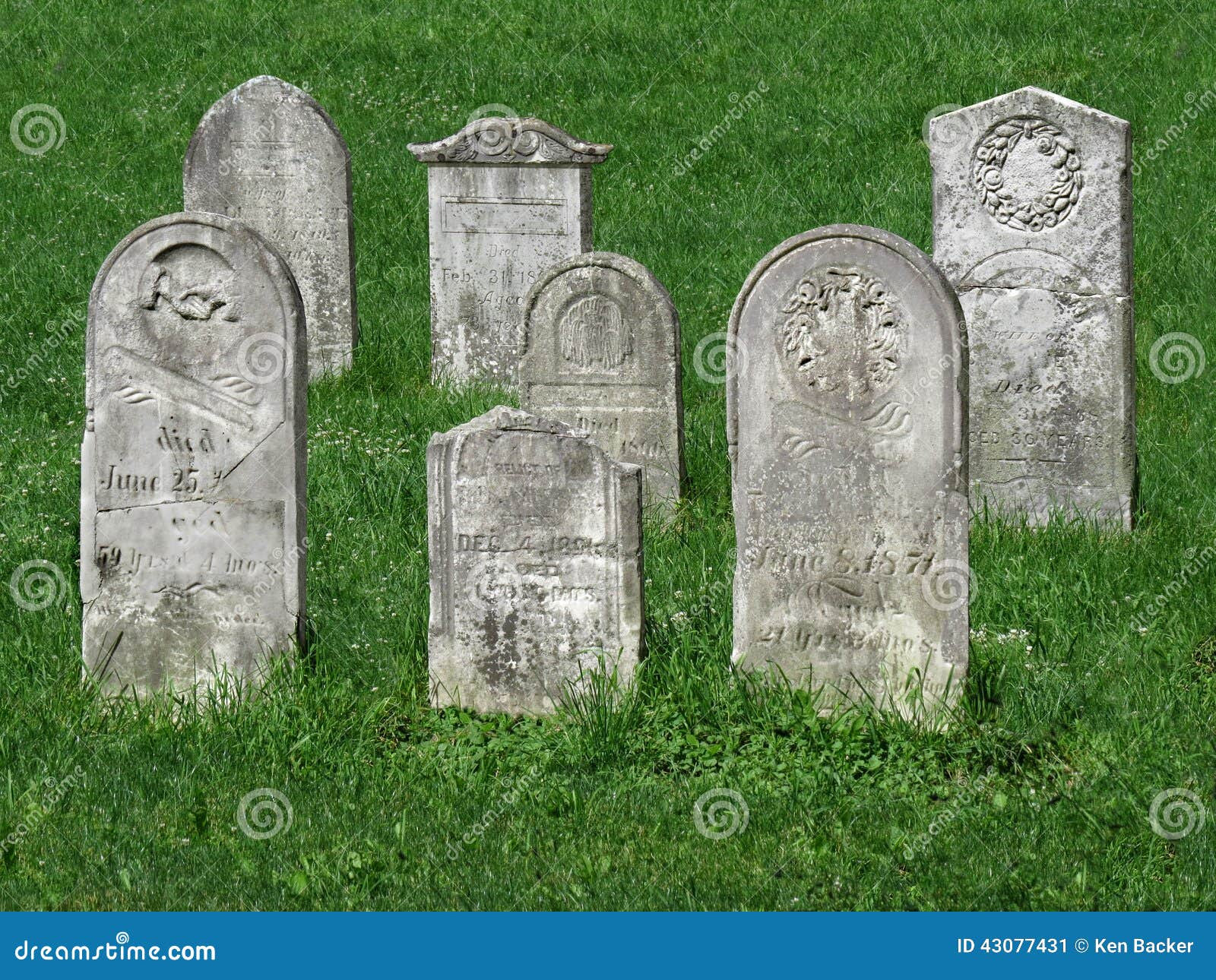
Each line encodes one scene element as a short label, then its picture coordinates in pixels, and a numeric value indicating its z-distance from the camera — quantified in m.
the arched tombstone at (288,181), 22.61
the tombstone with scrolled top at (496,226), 22.19
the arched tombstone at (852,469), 12.01
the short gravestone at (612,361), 17.55
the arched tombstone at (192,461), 12.55
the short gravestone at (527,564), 12.56
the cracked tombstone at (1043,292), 16.69
